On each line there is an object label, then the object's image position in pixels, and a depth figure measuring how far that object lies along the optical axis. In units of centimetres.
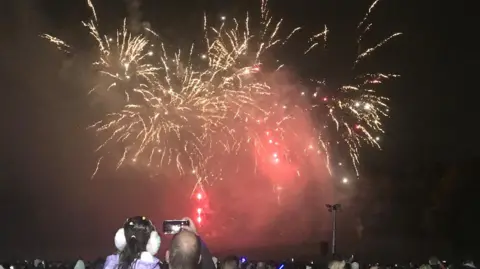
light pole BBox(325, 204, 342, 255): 2598
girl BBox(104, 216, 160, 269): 523
